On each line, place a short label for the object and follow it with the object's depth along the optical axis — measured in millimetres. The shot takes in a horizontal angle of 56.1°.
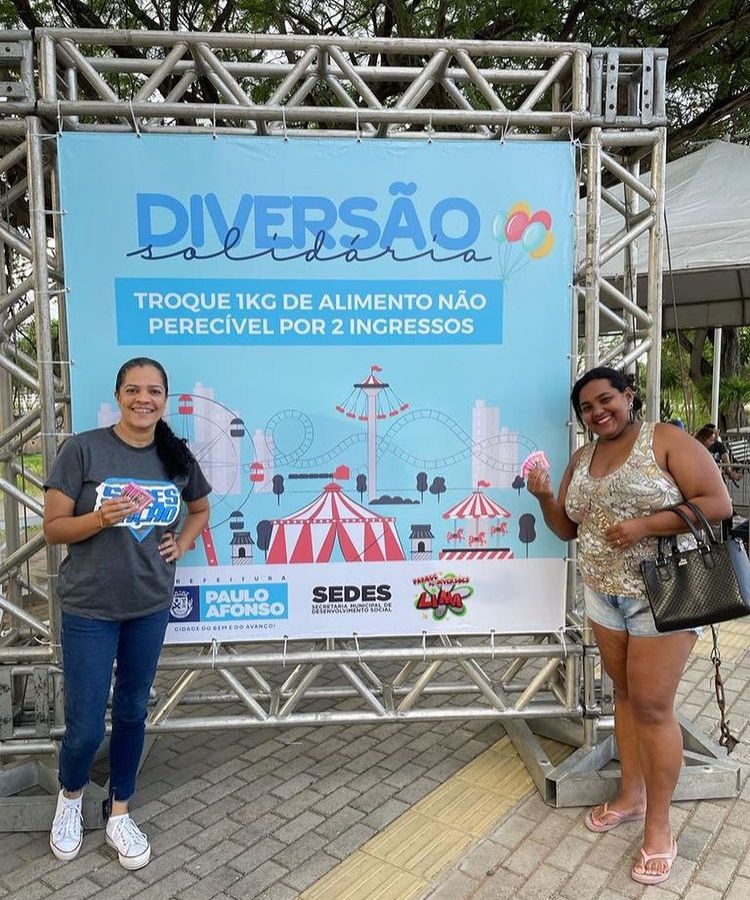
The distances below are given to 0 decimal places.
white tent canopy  6250
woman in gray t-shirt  2635
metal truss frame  2941
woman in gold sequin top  2592
